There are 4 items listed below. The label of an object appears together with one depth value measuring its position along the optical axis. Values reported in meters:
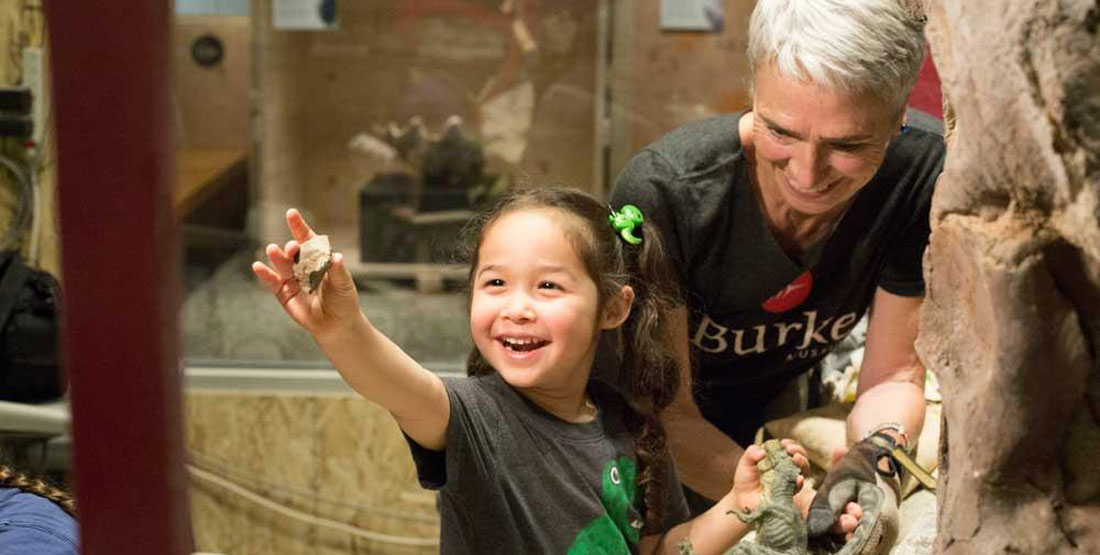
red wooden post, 0.53
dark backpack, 2.57
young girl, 1.29
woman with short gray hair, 1.41
